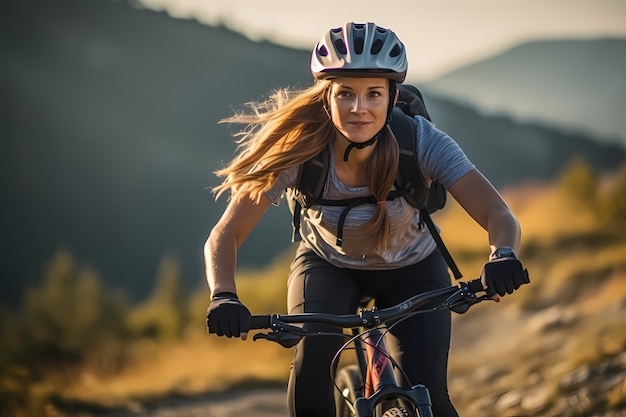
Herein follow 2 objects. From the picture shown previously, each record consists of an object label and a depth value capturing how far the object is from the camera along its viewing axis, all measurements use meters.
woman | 6.45
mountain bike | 5.82
